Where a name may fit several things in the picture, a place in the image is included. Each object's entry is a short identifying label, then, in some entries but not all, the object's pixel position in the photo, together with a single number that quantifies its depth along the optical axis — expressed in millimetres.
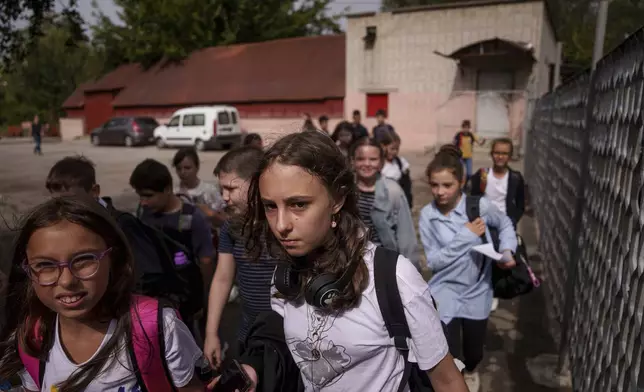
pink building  19000
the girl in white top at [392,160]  5379
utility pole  4113
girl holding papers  2924
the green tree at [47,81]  47062
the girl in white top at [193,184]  4488
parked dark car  24281
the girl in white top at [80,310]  1519
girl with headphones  1486
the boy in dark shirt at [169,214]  3041
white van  21453
